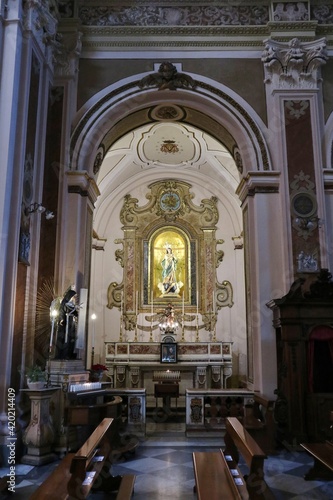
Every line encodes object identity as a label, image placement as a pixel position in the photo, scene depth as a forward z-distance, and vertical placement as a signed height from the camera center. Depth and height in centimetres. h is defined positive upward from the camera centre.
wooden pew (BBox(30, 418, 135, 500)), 340 -98
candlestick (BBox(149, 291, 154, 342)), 1370 +78
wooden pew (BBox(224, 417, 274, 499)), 353 -79
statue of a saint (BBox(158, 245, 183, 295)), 1408 +213
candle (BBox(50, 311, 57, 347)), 694 +50
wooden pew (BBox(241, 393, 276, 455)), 666 -103
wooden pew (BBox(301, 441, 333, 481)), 454 -96
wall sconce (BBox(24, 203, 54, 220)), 707 +198
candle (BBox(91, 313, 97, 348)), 1353 +61
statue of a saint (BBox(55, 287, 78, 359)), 716 +33
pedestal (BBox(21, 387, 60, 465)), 593 -99
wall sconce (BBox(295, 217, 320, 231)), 841 +213
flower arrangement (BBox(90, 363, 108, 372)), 828 -29
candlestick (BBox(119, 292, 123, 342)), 1372 +78
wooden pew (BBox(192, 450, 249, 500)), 359 -101
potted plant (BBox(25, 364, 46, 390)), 625 -35
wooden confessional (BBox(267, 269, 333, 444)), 689 -17
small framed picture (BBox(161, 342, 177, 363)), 1220 -4
